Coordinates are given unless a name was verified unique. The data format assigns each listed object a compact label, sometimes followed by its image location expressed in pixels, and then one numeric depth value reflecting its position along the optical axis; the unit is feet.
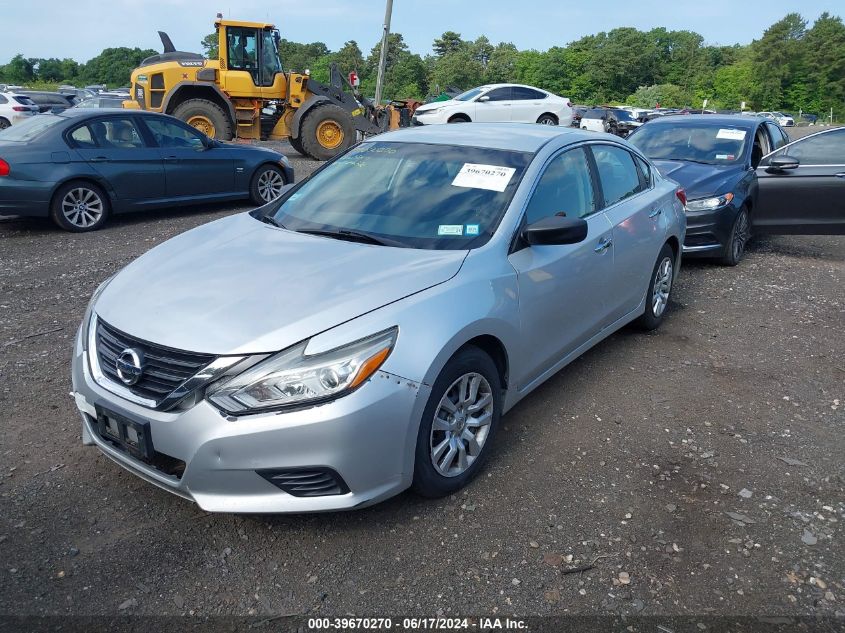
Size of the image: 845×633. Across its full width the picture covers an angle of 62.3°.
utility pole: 69.86
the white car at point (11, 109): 73.87
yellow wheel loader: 49.26
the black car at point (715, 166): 24.53
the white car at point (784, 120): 147.74
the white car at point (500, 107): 66.13
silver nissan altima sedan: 8.64
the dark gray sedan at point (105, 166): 26.99
